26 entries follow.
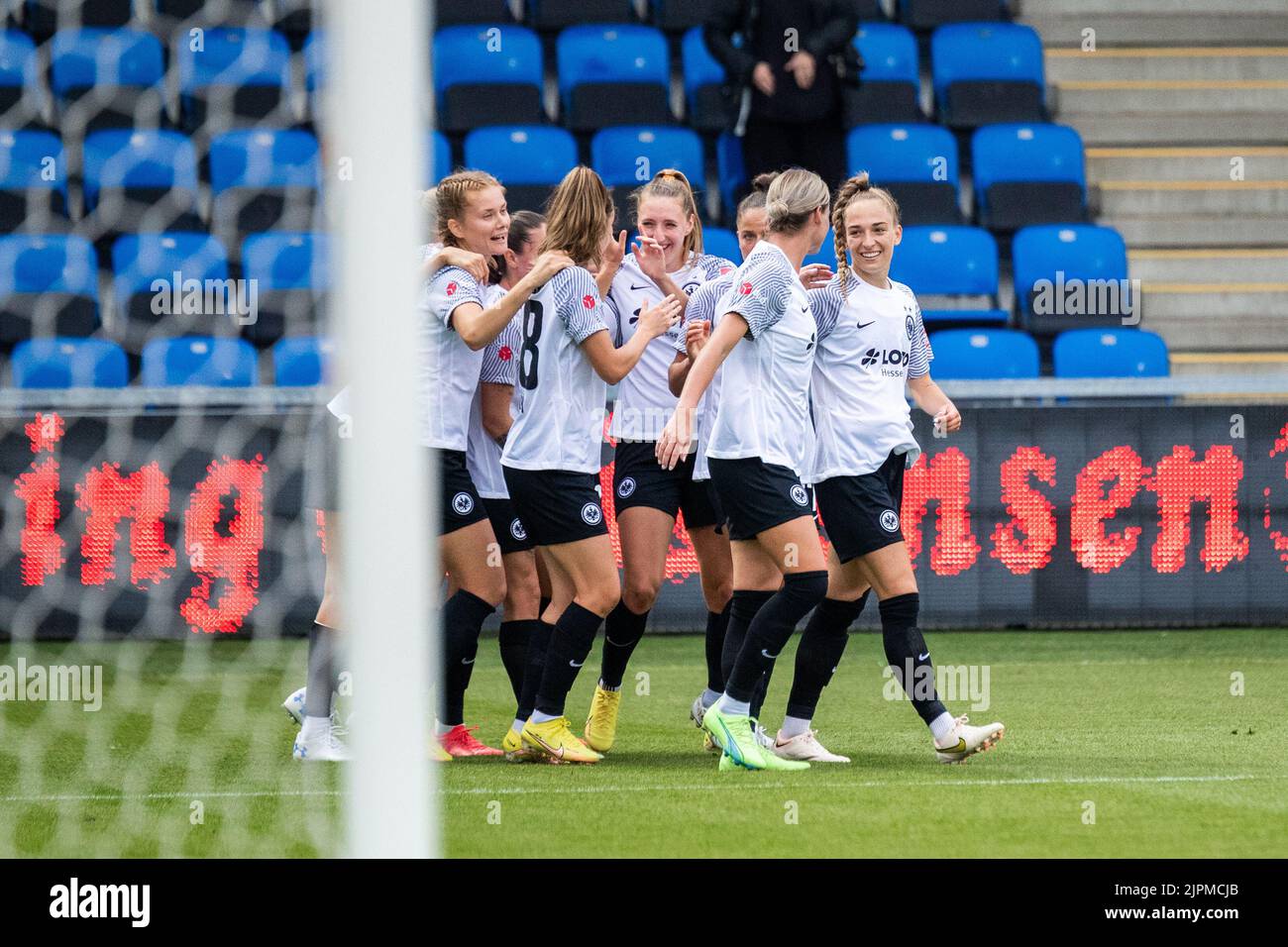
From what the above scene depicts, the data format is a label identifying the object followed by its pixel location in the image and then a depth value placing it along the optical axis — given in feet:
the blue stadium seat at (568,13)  45.37
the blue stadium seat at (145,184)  32.68
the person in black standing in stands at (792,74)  37.83
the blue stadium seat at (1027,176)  41.98
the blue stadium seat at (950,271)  38.58
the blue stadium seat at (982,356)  35.96
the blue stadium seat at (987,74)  44.14
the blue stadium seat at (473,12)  44.80
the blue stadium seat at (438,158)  38.14
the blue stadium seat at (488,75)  42.04
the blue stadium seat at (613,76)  42.29
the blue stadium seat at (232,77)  32.71
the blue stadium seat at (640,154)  39.78
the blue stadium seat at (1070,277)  39.04
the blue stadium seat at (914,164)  40.91
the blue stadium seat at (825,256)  37.77
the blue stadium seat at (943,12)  46.78
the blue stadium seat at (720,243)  36.78
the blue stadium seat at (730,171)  39.45
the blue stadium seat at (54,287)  29.45
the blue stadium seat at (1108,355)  36.83
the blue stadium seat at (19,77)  34.14
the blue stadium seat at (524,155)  39.37
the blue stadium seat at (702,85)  42.83
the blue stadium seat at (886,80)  43.68
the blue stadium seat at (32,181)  30.25
